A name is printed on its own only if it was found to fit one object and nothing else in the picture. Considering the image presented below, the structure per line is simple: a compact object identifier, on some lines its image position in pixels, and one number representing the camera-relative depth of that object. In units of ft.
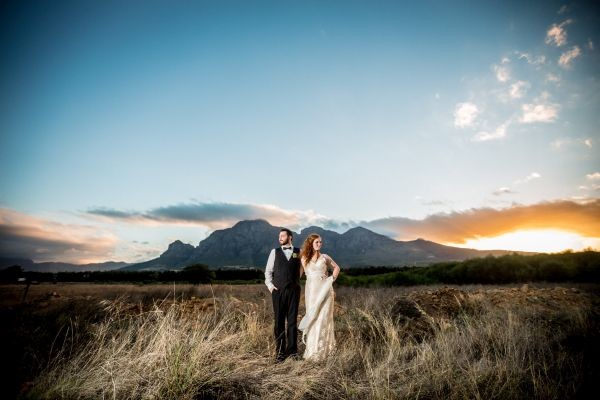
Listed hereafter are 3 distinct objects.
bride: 18.10
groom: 17.60
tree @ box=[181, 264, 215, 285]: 147.34
